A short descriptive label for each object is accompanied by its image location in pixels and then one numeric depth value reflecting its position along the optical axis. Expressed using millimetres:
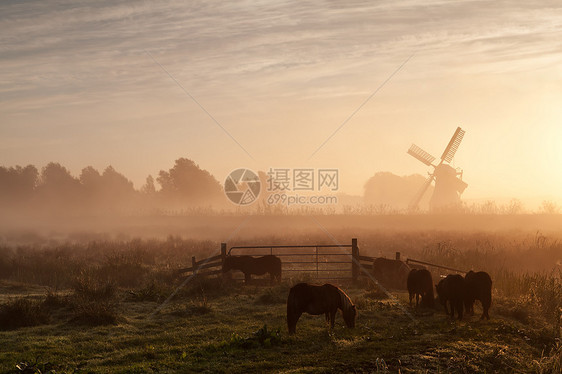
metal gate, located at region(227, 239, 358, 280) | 22906
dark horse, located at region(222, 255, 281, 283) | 21641
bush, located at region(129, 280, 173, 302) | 18016
